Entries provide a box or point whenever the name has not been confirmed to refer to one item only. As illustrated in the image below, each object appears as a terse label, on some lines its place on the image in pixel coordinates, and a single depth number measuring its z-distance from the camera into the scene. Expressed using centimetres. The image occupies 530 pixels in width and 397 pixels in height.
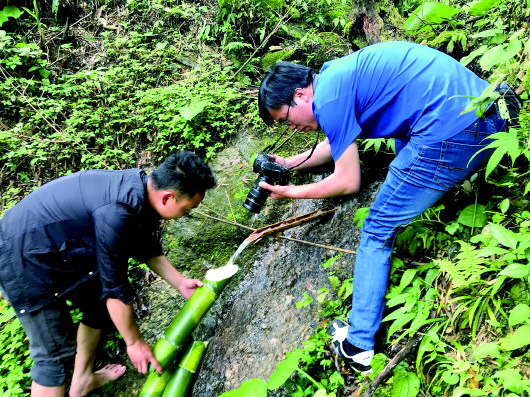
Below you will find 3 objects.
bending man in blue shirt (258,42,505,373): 214
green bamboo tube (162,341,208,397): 259
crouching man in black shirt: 232
